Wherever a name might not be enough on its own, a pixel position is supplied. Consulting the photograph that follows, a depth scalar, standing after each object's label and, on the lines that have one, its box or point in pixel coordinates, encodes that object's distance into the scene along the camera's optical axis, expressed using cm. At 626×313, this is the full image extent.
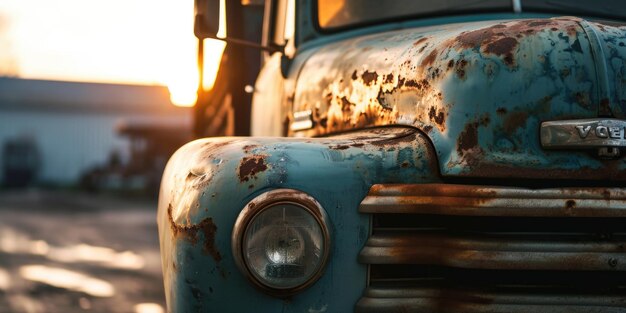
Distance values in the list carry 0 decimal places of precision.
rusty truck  247
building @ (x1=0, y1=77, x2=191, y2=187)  4394
